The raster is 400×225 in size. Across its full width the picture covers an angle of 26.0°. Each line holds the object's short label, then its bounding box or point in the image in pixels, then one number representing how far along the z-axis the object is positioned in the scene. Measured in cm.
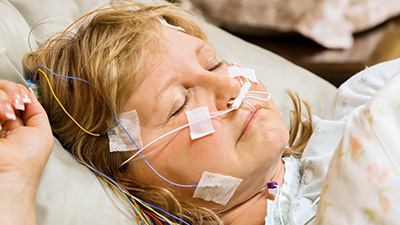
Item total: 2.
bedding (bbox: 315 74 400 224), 74
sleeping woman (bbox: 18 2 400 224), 84
